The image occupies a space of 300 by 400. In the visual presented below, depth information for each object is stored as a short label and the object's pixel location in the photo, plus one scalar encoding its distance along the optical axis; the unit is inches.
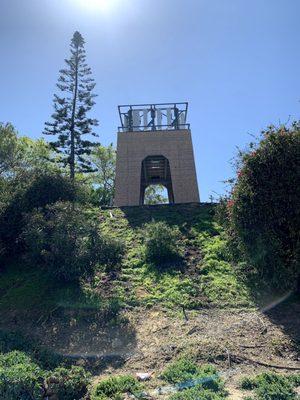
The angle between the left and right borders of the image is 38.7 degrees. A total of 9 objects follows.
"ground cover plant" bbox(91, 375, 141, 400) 200.5
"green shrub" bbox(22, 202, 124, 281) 347.9
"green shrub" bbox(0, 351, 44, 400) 188.5
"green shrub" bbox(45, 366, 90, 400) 198.8
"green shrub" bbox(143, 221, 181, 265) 401.1
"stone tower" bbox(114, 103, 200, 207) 678.5
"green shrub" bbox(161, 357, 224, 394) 201.0
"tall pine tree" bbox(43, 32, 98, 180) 899.4
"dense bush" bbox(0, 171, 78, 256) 416.5
